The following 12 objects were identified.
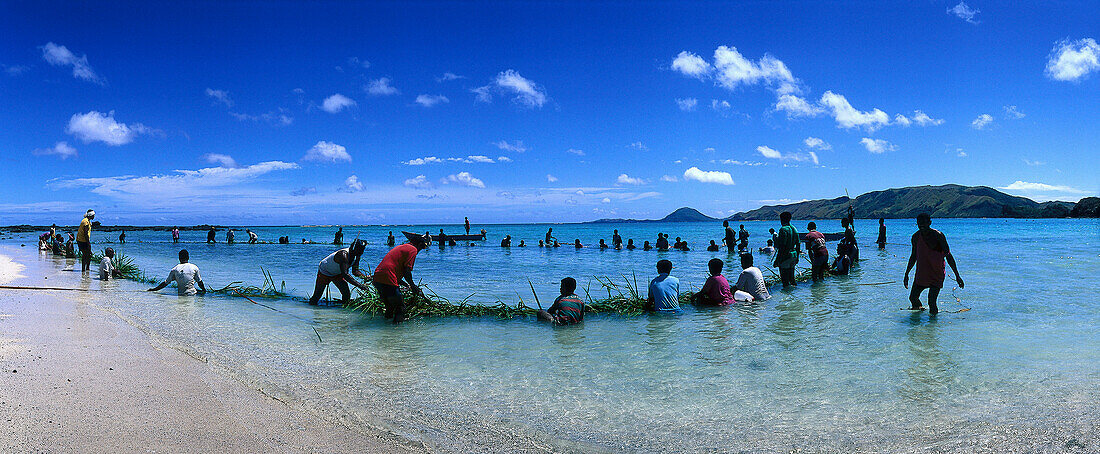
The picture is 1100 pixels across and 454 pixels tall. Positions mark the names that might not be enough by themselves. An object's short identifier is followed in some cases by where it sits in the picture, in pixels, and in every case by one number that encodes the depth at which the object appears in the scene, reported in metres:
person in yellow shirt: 17.70
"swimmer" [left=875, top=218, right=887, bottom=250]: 36.21
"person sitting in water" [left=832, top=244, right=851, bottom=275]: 17.47
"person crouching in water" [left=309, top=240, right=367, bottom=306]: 11.23
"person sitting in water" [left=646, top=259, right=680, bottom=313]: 10.76
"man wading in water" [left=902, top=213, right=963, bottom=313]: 9.27
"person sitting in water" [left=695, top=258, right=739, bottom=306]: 11.41
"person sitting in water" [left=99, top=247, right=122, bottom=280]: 16.72
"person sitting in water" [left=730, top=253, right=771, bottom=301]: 12.27
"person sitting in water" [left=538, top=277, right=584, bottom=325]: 9.77
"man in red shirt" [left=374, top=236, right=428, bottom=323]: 9.50
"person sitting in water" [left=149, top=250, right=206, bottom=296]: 13.39
